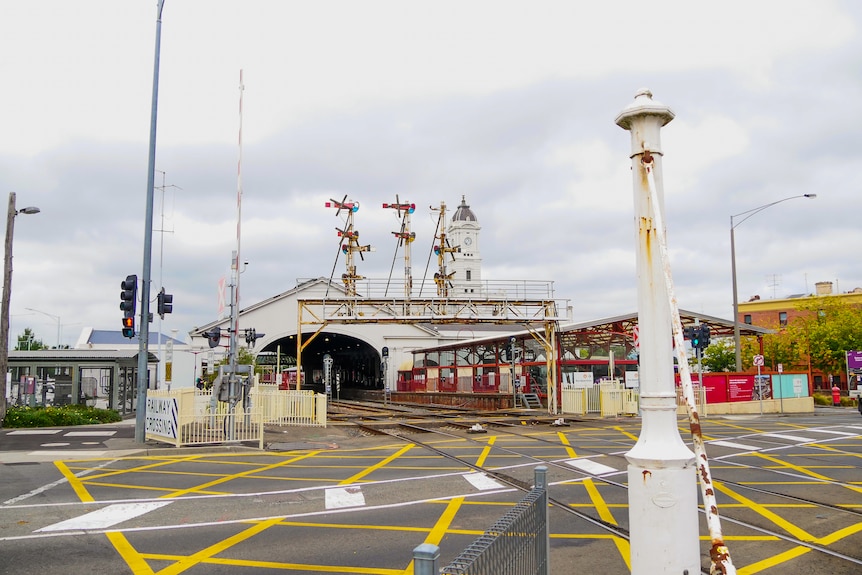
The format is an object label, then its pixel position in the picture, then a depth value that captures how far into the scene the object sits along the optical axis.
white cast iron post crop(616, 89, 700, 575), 3.69
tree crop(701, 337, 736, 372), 56.88
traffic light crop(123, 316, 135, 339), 18.70
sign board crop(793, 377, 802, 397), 36.66
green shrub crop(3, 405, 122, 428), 24.18
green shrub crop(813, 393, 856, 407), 43.62
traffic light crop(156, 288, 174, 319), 21.88
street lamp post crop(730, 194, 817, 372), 33.53
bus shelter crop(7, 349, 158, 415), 29.05
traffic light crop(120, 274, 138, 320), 18.56
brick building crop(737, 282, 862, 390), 82.50
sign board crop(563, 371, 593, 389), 33.60
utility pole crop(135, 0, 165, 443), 18.38
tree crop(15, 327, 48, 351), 99.82
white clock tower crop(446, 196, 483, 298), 117.25
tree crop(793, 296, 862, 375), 53.12
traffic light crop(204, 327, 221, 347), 21.52
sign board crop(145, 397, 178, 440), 17.80
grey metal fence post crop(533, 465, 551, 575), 5.34
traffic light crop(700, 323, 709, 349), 29.88
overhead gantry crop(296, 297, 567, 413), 34.38
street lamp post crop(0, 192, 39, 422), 23.91
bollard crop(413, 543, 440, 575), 3.05
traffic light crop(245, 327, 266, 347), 37.34
